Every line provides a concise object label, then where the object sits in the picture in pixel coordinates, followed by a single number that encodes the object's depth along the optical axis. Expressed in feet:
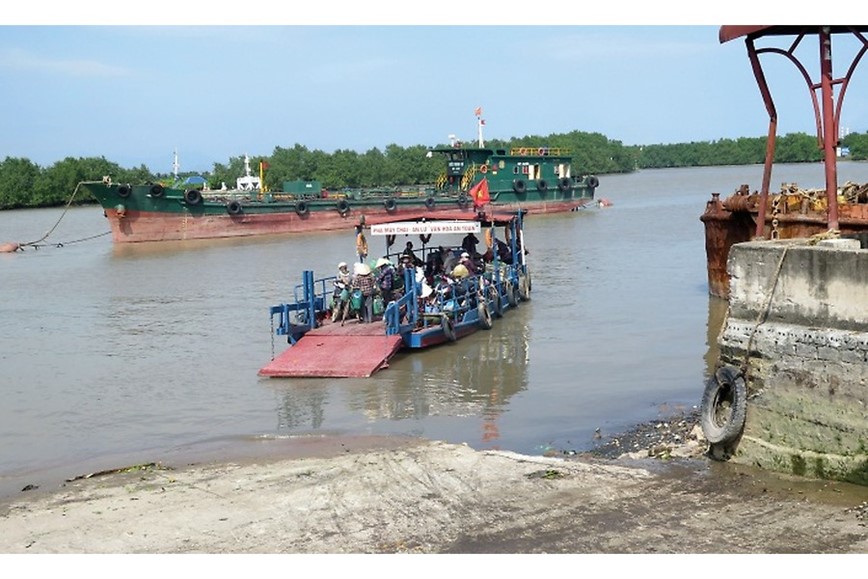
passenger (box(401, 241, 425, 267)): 58.48
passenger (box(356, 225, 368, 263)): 54.90
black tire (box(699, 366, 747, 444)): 28.14
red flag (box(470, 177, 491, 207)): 67.15
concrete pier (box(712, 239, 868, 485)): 25.11
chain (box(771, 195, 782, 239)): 52.77
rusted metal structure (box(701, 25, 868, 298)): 29.25
